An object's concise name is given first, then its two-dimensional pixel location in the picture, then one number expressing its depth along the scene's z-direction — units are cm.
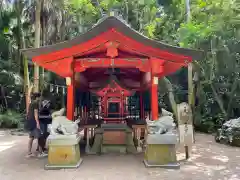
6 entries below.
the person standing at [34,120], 467
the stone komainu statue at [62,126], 423
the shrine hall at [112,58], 428
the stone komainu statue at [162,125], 430
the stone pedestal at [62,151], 414
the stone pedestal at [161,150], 423
